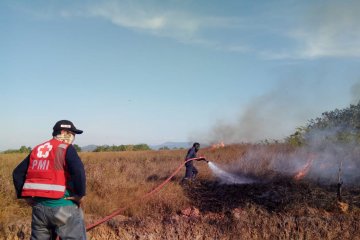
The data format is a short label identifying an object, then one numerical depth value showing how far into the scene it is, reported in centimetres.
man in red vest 397
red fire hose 526
